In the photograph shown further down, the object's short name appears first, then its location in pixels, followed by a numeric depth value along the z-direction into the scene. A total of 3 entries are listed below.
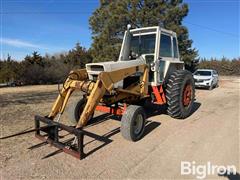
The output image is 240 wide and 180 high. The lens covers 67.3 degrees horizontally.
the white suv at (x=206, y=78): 12.60
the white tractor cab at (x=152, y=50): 4.89
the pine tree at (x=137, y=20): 14.43
